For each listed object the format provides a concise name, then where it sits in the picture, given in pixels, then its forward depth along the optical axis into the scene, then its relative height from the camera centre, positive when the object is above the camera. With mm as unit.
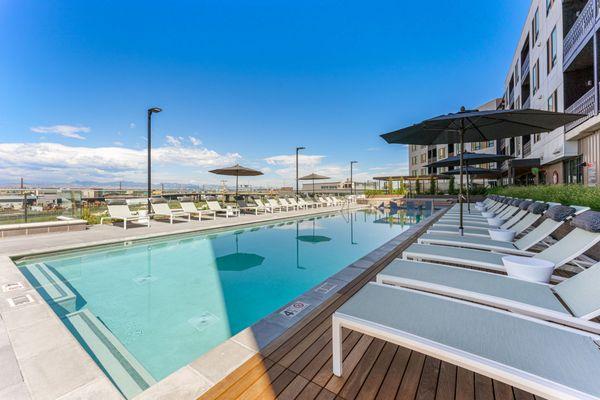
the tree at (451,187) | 17703 +952
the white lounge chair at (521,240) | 2984 -576
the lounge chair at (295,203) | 13957 -175
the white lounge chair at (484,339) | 1017 -692
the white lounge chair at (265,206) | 12428 -275
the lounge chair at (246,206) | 11907 -278
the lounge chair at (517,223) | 3818 -385
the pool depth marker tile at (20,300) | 2625 -1063
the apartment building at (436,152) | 26252 +5856
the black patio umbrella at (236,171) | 12734 +1504
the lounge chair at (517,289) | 1497 -650
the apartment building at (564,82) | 7703 +4573
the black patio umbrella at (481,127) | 3547 +1241
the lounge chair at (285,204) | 13367 -194
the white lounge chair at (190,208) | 9633 -290
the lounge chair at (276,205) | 12956 -234
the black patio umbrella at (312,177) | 19422 +1789
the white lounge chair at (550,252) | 2324 -581
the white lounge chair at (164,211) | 8773 -370
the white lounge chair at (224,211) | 10586 -438
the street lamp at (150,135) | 8305 +2192
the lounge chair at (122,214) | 7632 -413
